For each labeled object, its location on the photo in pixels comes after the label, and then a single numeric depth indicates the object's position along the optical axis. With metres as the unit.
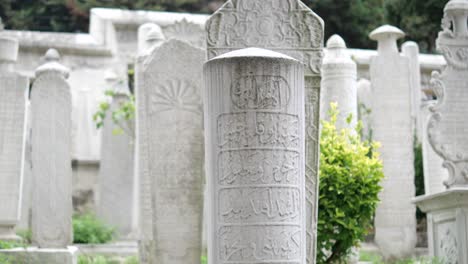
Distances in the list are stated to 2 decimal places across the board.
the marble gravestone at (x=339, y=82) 11.16
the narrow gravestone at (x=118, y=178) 14.32
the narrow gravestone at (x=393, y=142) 11.87
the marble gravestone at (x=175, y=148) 9.48
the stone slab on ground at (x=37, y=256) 8.38
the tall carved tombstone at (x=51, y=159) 9.51
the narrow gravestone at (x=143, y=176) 9.64
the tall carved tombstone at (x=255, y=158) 5.53
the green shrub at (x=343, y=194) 9.05
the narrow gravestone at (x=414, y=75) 16.08
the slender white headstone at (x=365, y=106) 14.79
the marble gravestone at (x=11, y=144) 10.63
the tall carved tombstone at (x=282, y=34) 7.45
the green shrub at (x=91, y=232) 12.75
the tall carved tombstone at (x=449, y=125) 9.10
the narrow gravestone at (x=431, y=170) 11.84
